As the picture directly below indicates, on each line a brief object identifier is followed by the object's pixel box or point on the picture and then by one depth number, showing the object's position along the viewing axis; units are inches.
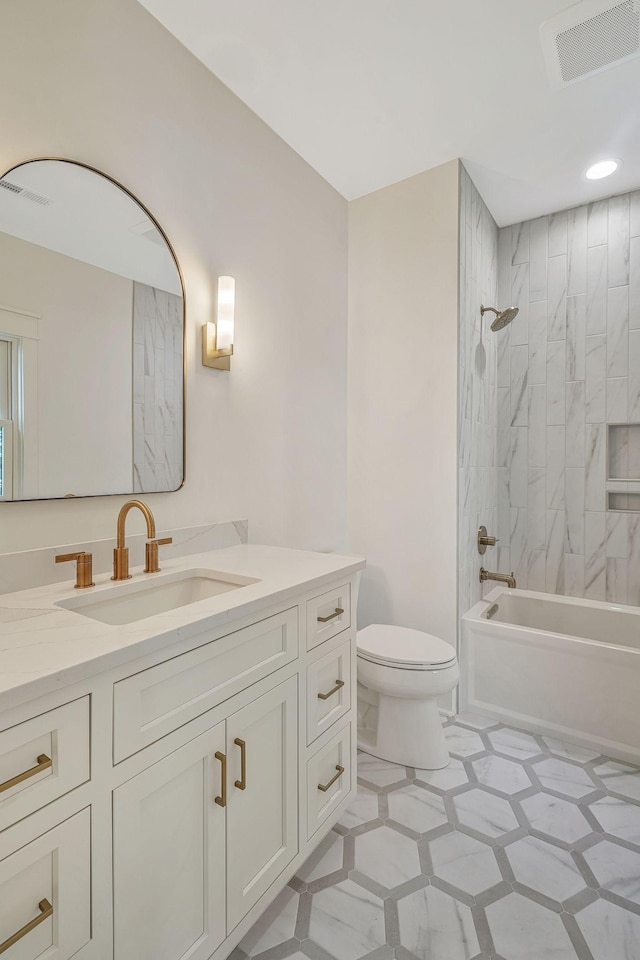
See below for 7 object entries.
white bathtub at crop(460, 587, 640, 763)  76.1
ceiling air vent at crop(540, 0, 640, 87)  59.9
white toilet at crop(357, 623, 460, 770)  72.0
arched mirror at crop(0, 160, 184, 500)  46.4
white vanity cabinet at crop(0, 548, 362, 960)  27.5
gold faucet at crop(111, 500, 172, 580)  49.3
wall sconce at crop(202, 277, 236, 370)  65.5
